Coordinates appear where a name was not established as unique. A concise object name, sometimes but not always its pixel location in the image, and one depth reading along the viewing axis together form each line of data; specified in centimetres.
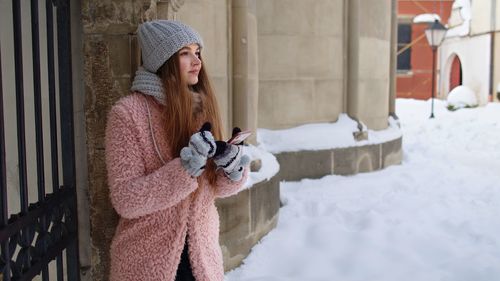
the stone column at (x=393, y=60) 973
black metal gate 200
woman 191
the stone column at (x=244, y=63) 505
